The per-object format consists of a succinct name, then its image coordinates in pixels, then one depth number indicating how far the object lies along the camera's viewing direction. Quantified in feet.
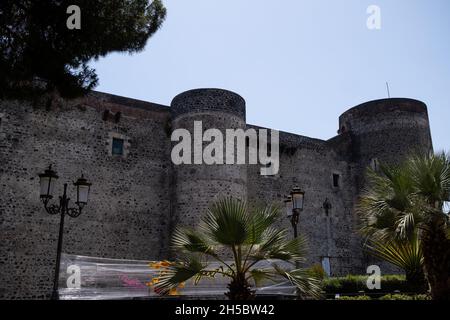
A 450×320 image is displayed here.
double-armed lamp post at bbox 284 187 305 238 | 37.83
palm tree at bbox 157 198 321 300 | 20.84
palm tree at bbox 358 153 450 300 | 24.84
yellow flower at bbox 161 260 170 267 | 21.66
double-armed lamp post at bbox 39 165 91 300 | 31.10
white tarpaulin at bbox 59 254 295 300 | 36.42
